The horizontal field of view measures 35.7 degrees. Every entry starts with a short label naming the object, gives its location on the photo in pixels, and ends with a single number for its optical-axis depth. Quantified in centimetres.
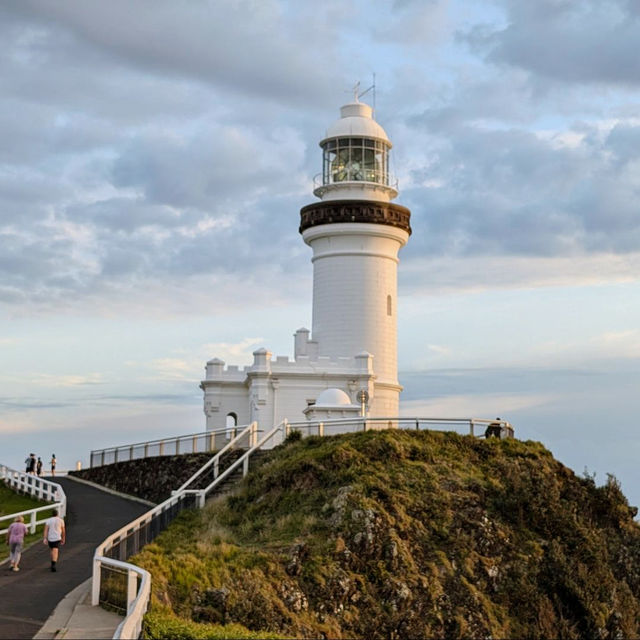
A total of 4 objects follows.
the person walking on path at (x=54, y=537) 2287
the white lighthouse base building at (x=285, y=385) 4528
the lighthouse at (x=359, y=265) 4803
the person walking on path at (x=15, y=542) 2270
